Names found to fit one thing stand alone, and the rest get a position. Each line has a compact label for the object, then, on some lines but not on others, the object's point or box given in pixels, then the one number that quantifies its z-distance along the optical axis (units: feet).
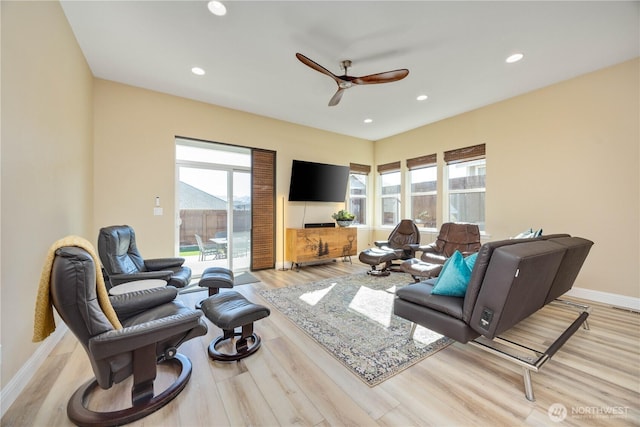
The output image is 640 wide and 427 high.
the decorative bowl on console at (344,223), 18.13
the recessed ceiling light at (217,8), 7.05
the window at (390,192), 19.62
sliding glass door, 14.02
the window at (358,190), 20.43
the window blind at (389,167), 19.31
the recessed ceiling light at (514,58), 9.38
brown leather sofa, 5.08
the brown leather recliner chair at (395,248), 14.28
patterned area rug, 6.35
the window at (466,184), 14.65
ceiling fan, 8.40
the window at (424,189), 16.92
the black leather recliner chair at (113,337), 3.89
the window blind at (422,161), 16.74
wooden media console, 15.97
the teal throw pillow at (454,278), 6.36
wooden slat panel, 15.58
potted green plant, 18.03
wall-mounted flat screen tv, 16.58
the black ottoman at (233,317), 5.98
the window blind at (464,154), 14.42
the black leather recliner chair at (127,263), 7.97
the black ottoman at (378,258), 14.06
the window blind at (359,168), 20.17
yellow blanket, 3.95
